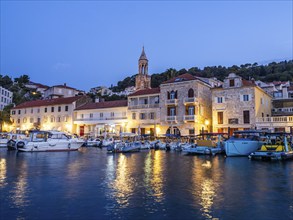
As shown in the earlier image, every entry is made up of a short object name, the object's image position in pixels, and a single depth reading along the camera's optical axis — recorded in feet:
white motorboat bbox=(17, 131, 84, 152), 118.01
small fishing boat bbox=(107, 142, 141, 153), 116.16
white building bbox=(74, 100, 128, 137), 178.09
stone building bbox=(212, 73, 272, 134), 132.77
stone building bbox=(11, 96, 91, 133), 197.16
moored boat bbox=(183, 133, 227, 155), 104.97
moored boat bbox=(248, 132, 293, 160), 82.74
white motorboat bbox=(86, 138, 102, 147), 157.06
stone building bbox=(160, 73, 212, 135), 146.20
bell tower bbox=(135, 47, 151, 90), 211.96
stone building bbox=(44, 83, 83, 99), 265.50
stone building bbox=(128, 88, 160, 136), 163.12
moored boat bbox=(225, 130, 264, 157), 93.50
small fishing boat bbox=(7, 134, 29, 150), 118.83
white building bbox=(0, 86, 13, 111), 254.88
